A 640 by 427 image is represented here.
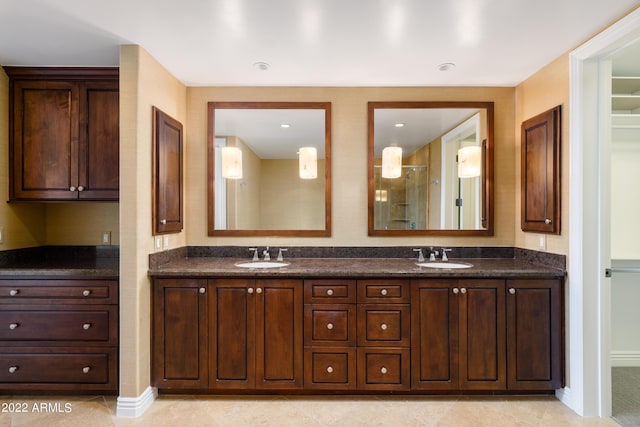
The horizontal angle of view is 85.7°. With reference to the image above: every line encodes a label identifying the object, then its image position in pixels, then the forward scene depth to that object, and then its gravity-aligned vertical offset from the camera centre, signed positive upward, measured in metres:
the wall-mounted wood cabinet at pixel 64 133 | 2.63 +0.60
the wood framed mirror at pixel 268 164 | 3.00 +0.40
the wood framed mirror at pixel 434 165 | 2.98 +0.38
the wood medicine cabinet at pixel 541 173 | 2.45 +0.28
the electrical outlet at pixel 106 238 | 2.98 -0.23
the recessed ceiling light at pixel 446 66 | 2.56 +1.09
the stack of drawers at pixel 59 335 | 2.38 -0.85
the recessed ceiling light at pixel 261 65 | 2.58 +1.10
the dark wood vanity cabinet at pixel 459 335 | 2.41 -0.87
